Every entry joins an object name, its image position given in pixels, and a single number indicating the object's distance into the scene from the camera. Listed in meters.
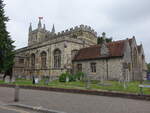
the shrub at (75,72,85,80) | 29.32
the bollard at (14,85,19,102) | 10.88
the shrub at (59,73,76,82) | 27.97
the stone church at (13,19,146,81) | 30.02
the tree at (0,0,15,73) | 30.91
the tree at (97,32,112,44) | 61.69
